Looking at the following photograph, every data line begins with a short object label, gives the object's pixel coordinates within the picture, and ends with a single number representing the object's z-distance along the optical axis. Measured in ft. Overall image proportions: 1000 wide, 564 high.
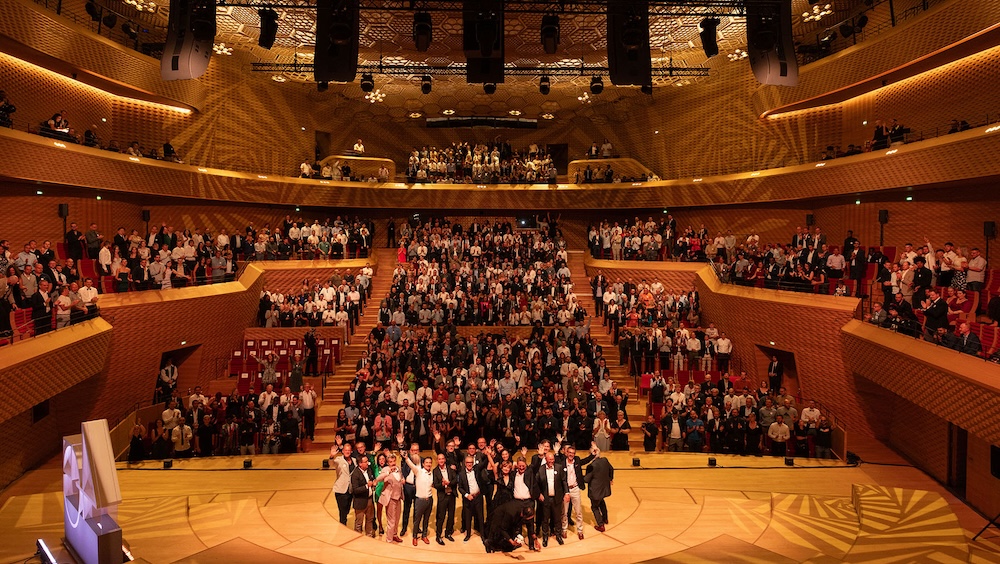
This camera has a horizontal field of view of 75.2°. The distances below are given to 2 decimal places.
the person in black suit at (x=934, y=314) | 32.35
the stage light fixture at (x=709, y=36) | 38.07
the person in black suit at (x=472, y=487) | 27.55
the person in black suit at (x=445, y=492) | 27.40
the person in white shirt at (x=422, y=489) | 27.43
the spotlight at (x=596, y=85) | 56.24
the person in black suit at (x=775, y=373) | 48.83
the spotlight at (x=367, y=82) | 56.08
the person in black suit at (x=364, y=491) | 27.78
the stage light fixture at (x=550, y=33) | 35.40
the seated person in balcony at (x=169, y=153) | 61.26
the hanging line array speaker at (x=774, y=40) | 33.68
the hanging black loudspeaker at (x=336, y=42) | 32.96
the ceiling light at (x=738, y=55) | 63.16
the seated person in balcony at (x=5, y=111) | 41.61
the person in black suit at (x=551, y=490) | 27.17
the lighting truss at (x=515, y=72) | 63.16
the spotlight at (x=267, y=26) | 36.63
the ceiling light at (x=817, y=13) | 53.72
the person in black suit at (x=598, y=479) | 28.19
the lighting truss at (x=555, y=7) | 49.98
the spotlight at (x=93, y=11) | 52.29
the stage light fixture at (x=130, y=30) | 55.93
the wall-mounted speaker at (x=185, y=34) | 33.14
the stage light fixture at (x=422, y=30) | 35.35
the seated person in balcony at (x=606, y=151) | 83.35
